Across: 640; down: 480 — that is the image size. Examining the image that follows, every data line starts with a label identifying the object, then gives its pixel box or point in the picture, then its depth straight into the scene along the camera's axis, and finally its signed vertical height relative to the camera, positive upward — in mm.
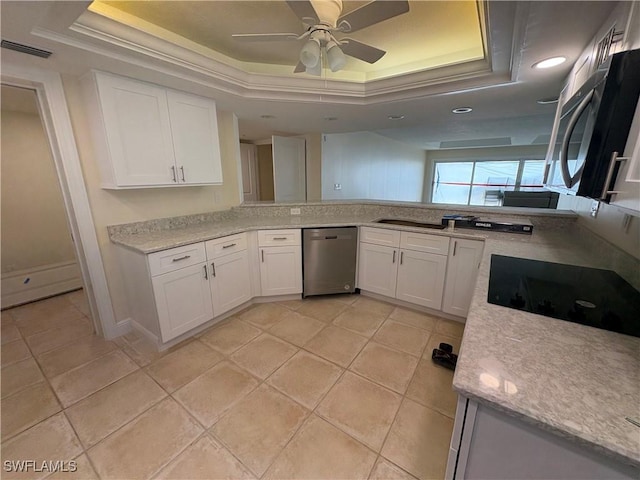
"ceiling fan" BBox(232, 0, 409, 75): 1276 +819
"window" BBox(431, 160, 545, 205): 7612 +10
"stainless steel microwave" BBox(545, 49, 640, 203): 778 +180
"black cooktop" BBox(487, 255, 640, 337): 958 -488
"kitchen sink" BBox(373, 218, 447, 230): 2764 -478
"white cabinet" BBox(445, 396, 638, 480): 575 -645
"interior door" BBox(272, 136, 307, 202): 4266 +189
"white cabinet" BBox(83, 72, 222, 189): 1873 +364
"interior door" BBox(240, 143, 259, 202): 5352 +179
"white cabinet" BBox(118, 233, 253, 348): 1986 -872
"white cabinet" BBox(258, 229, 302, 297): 2717 -867
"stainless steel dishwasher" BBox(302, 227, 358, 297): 2776 -865
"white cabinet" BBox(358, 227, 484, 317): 2354 -853
